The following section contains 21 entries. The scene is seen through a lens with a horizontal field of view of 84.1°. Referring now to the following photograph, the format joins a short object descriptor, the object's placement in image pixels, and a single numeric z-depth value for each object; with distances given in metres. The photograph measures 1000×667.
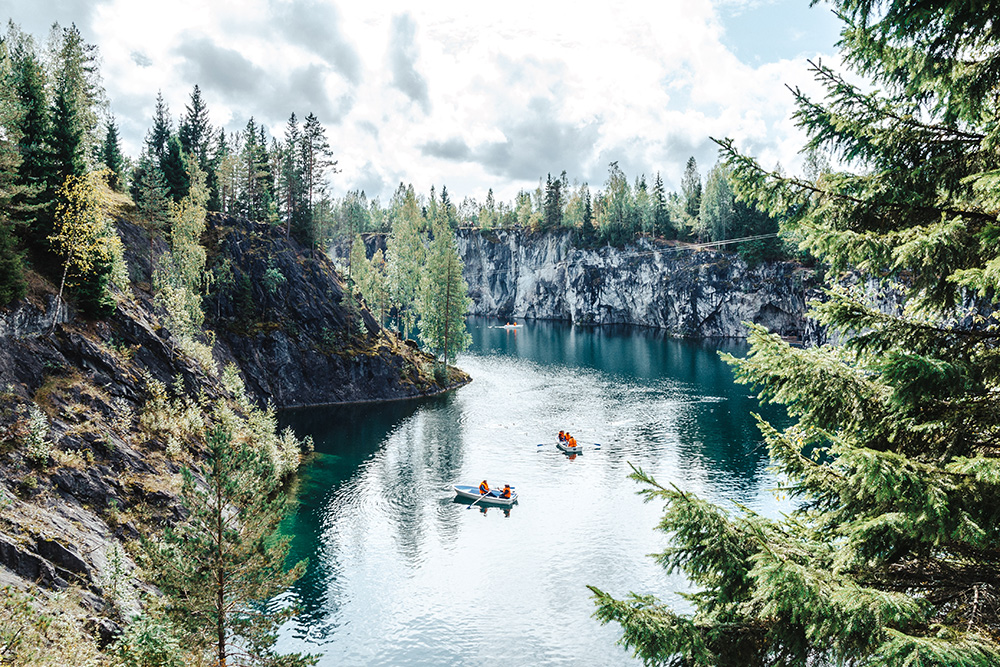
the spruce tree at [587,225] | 151.25
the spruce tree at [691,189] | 139.88
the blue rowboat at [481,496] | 36.34
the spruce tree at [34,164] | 29.16
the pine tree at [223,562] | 15.26
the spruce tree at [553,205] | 157.86
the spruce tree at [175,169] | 60.75
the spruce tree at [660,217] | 141.18
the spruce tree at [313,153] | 76.44
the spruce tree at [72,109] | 32.31
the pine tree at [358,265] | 82.69
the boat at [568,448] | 46.09
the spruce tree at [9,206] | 24.67
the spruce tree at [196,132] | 77.12
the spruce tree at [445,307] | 72.44
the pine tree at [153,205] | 51.41
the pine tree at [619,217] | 143.38
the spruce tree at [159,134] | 74.06
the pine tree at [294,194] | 71.69
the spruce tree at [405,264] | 96.62
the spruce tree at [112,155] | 58.59
